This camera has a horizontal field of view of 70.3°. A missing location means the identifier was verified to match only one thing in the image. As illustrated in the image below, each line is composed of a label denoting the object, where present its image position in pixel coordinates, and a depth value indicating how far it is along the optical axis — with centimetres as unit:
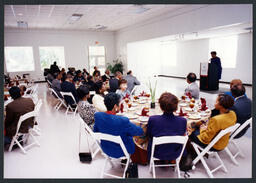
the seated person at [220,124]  215
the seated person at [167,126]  204
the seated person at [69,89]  489
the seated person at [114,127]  207
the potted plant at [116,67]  1272
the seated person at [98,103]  307
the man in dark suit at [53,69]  968
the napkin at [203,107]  288
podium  732
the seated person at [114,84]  496
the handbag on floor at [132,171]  221
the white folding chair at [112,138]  196
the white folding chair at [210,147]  208
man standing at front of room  726
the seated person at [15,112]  292
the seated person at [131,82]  542
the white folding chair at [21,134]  279
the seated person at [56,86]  563
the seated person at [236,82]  299
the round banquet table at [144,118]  247
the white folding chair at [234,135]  245
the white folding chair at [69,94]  466
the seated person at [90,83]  543
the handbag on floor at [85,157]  271
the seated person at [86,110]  285
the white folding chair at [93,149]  285
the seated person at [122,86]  400
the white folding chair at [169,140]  191
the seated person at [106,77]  670
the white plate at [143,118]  252
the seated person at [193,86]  379
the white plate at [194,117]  255
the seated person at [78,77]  705
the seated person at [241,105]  252
